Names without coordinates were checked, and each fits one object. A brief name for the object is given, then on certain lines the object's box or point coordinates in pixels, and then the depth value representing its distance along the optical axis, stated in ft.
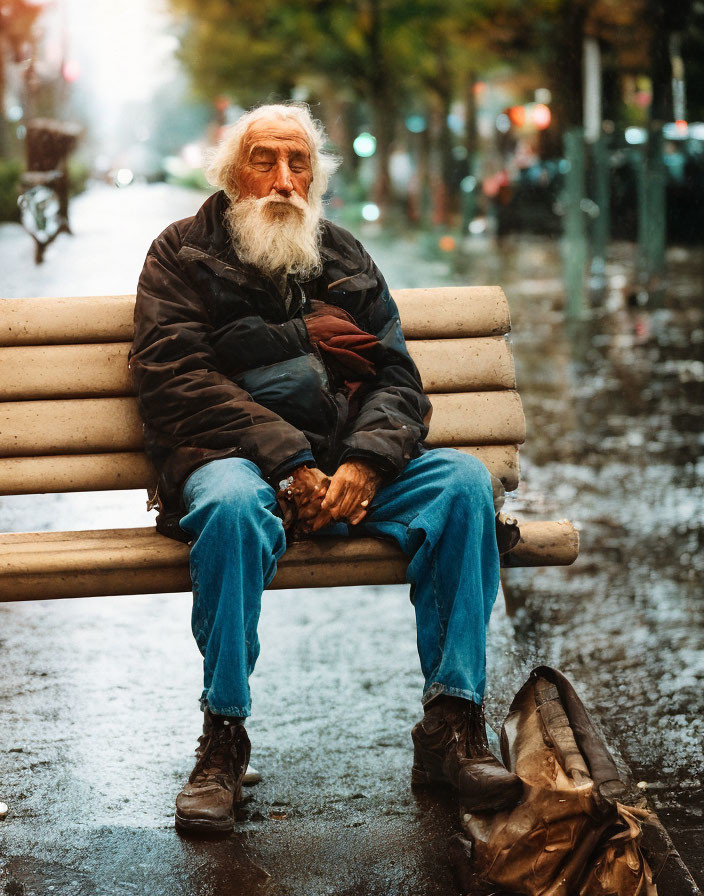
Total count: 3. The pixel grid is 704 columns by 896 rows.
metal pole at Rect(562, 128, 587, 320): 41.75
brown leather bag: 8.33
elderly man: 9.75
